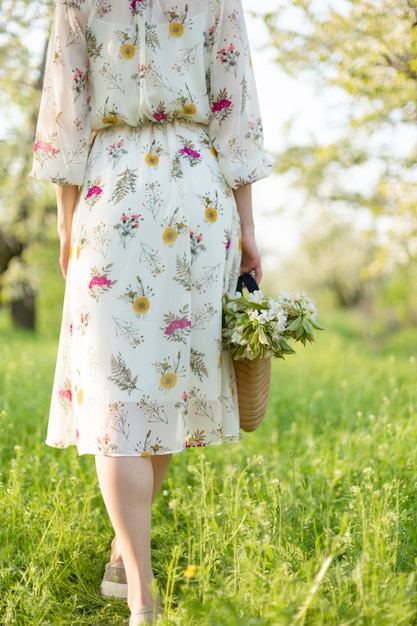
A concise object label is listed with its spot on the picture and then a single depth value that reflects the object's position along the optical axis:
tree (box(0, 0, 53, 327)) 5.32
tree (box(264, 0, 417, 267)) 3.72
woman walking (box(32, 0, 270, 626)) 2.16
